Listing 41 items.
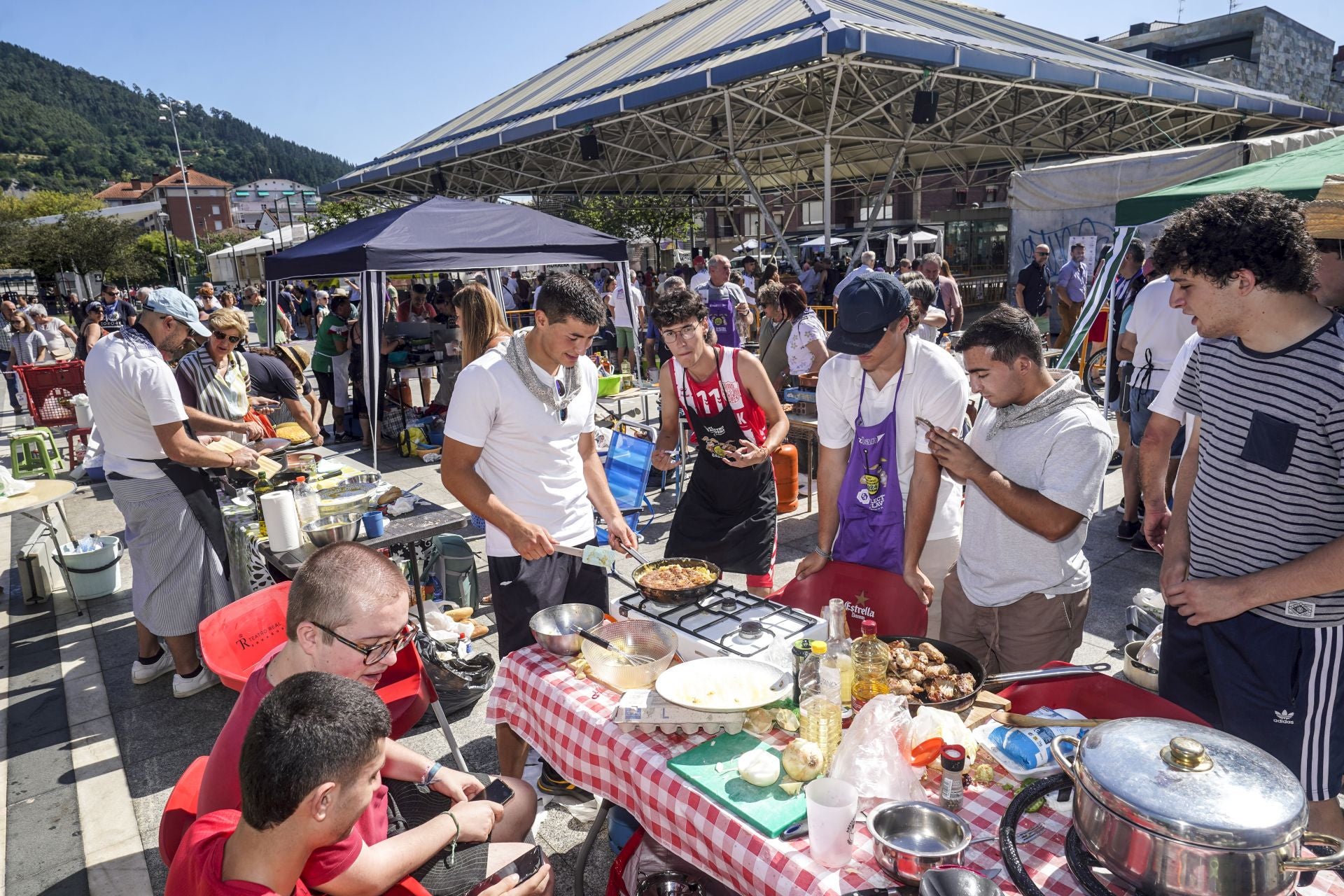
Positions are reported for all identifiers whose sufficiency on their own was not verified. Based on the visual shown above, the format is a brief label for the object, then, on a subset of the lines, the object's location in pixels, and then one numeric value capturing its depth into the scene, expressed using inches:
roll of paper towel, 142.3
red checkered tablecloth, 60.5
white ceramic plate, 80.0
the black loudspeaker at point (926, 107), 494.3
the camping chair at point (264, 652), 103.0
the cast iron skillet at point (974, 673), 77.9
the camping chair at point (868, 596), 111.7
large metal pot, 47.2
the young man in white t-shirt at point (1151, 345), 204.1
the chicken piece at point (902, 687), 80.2
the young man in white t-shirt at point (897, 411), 112.6
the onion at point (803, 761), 70.8
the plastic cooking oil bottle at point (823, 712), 75.4
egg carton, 77.9
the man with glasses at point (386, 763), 68.4
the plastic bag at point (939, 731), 73.4
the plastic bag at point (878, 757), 68.4
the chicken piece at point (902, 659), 84.7
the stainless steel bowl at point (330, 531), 139.3
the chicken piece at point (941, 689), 79.7
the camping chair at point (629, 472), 215.6
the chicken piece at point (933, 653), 86.0
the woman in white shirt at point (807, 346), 274.5
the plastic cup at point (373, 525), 146.2
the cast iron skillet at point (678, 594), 101.8
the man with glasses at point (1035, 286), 469.1
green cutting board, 66.1
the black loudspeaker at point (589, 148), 609.9
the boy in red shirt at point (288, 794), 56.6
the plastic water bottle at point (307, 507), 154.3
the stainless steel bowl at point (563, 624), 97.3
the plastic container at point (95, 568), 207.6
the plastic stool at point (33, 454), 342.6
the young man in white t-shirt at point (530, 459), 113.7
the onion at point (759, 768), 70.4
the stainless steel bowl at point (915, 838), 57.5
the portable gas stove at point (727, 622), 91.8
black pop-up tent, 293.1
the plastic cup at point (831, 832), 60.9
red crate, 390.3
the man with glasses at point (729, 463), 154.9
